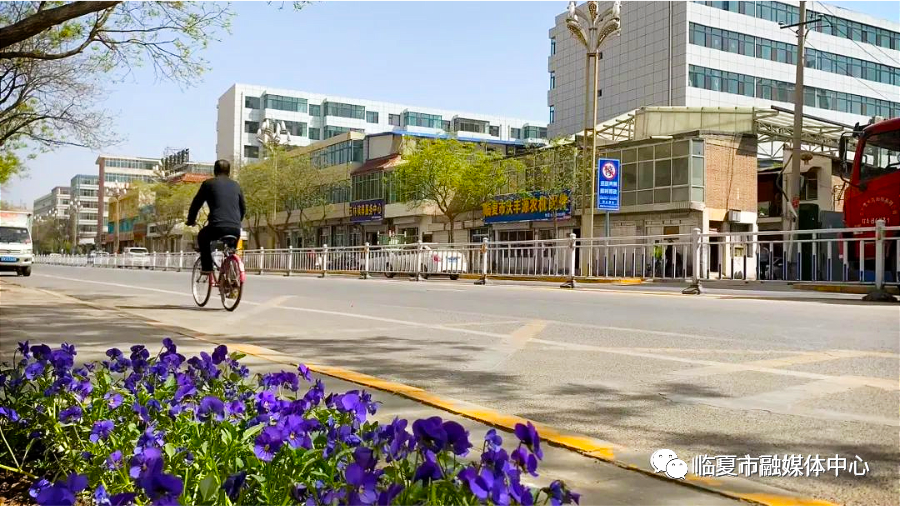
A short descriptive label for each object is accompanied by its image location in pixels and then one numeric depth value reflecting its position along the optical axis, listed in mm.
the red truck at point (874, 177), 13405
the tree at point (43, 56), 6305
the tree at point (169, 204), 72312
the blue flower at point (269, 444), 2055
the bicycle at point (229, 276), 9688
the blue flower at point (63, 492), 1410
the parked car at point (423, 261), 23703
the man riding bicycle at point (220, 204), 9484
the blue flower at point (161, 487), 1489
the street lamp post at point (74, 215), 111300
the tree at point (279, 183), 56969
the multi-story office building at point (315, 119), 81250
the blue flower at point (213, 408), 2406
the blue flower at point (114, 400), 2719
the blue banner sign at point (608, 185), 26641
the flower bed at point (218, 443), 1642
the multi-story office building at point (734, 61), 50125
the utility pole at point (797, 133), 24434
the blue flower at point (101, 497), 1912
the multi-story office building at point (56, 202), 161775
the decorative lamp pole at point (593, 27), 26406
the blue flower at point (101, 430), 2412
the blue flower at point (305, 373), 2902
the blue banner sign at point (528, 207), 38406
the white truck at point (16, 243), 30672
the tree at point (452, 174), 42781
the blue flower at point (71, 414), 2621
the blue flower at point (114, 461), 2167
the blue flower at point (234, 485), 1720
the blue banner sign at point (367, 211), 54938
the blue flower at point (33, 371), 3094
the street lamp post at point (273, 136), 57938
